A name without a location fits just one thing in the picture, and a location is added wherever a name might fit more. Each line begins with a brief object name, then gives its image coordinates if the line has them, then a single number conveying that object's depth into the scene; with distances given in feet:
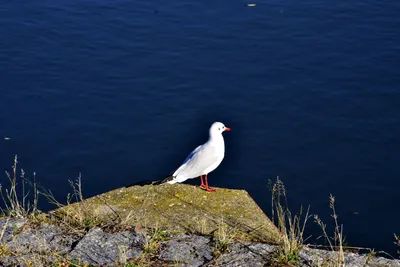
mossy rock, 50.06
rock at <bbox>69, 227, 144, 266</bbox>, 44.51
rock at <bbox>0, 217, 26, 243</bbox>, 47.01
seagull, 61.73
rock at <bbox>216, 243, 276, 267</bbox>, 44.26
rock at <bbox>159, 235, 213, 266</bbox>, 44.56
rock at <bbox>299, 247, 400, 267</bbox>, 43.98
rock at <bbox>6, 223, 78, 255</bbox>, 45.41
